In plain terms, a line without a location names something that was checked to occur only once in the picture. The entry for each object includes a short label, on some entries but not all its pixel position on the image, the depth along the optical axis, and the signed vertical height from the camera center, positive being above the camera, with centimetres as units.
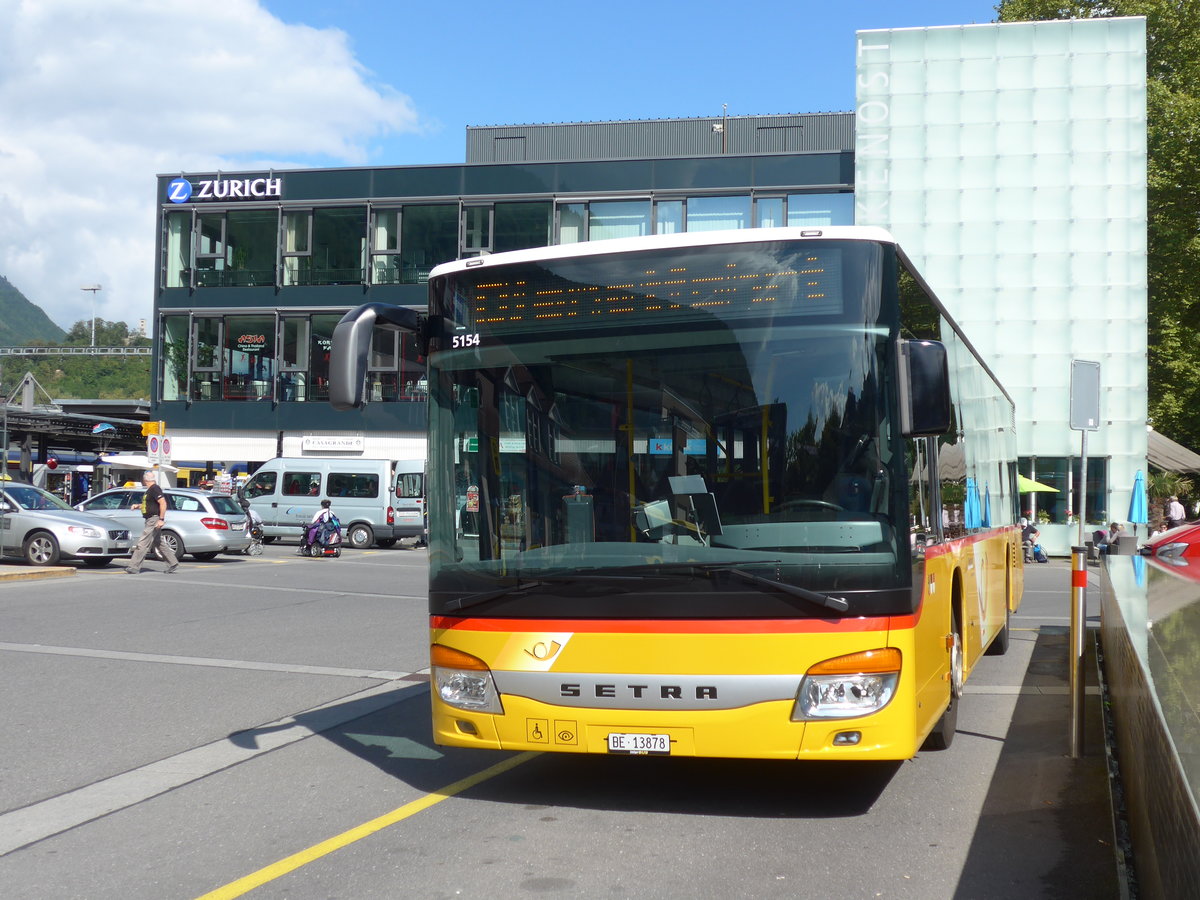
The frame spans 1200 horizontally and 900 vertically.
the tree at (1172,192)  3869 +863
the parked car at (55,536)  2214 -137
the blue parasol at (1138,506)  3200 -85
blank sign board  1444 +88
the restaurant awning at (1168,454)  3925 +58
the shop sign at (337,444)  4428 +63
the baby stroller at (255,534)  2953 -176
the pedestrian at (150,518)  2152 -100
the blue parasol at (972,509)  901 -29
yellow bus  567 -13
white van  3288 -92
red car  1659 -100
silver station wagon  2545 -127
